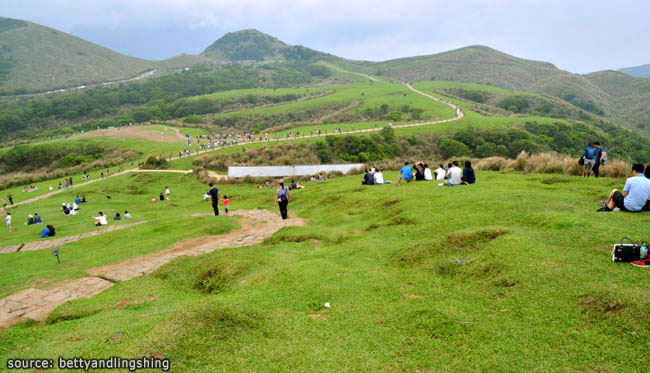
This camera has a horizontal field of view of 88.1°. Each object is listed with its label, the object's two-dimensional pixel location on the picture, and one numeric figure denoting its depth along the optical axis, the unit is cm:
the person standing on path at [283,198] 1708
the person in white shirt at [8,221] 2467
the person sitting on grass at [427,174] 2105
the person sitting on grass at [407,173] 2028
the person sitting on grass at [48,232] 2077
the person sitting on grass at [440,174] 2028
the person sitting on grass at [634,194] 917
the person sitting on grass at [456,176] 1666
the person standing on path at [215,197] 1899
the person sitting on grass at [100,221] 2303
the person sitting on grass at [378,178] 2319
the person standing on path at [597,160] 1589
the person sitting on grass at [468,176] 1656
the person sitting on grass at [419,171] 2083
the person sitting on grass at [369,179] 2262
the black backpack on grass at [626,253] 651
